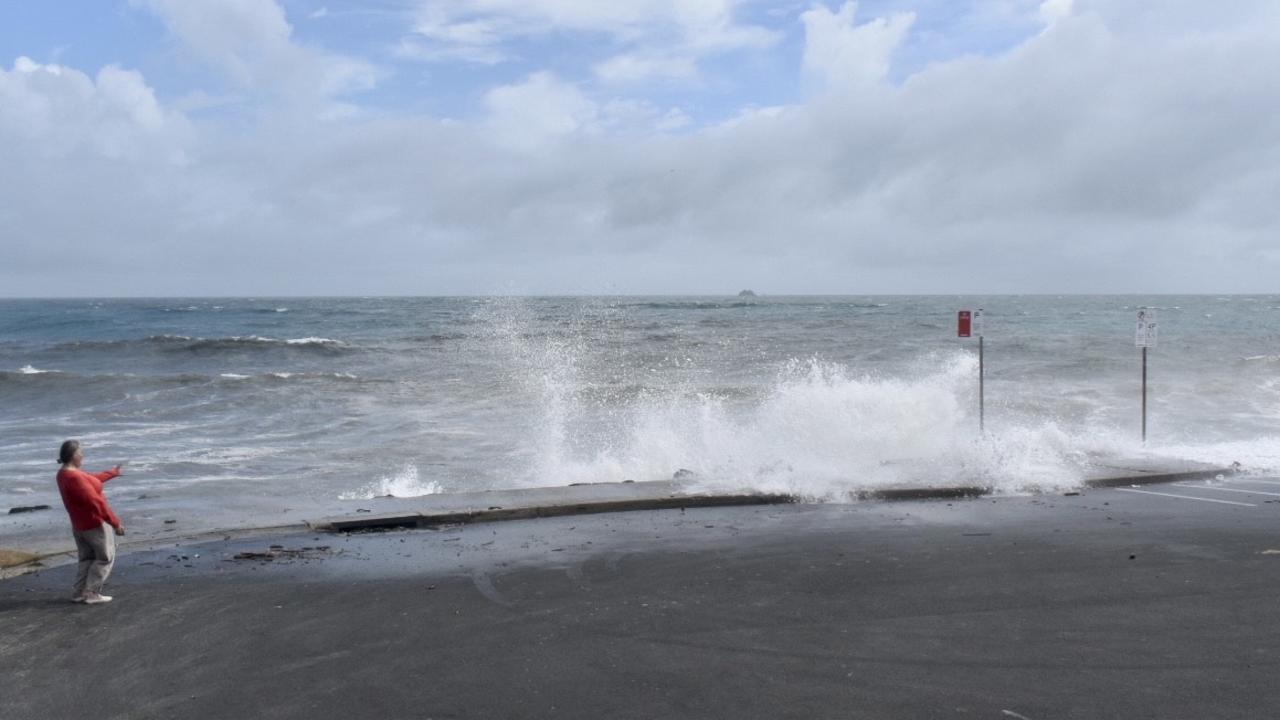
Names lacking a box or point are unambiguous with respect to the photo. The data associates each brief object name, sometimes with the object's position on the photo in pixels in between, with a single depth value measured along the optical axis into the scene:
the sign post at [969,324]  15.45
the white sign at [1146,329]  15.63
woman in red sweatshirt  7.66
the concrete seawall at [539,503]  10.08
